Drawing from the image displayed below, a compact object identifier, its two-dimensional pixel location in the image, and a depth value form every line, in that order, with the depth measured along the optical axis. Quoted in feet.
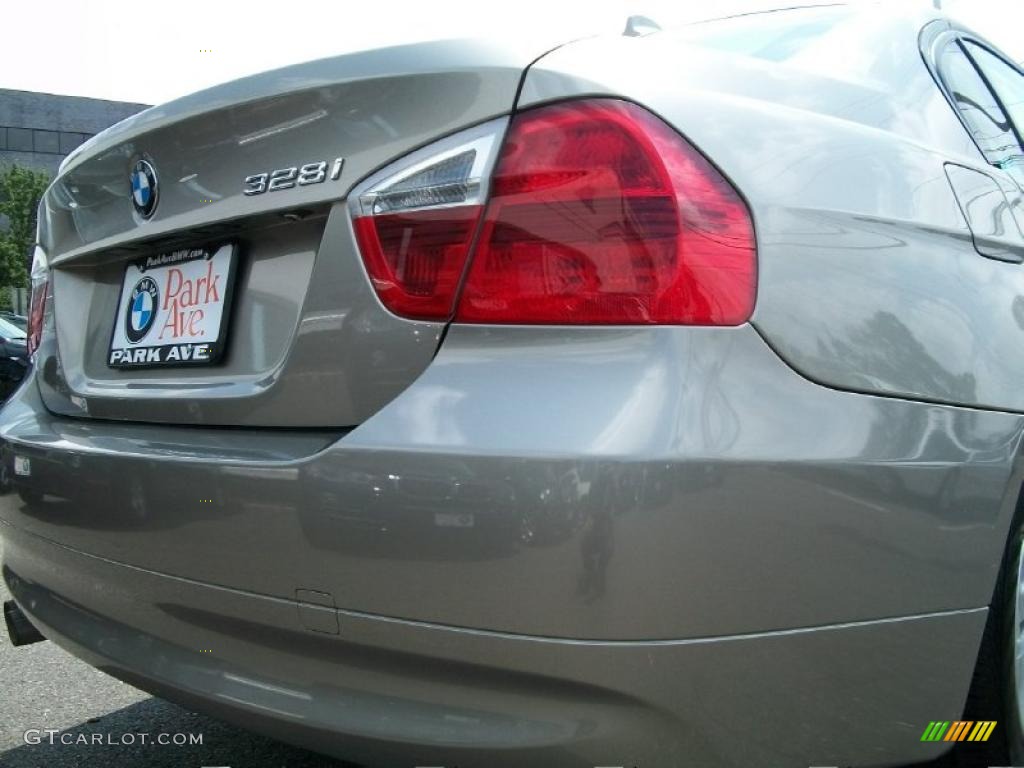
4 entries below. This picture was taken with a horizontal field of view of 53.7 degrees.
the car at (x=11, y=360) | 39.06
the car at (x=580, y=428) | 4.11
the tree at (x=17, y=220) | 116.67
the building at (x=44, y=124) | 142.92
